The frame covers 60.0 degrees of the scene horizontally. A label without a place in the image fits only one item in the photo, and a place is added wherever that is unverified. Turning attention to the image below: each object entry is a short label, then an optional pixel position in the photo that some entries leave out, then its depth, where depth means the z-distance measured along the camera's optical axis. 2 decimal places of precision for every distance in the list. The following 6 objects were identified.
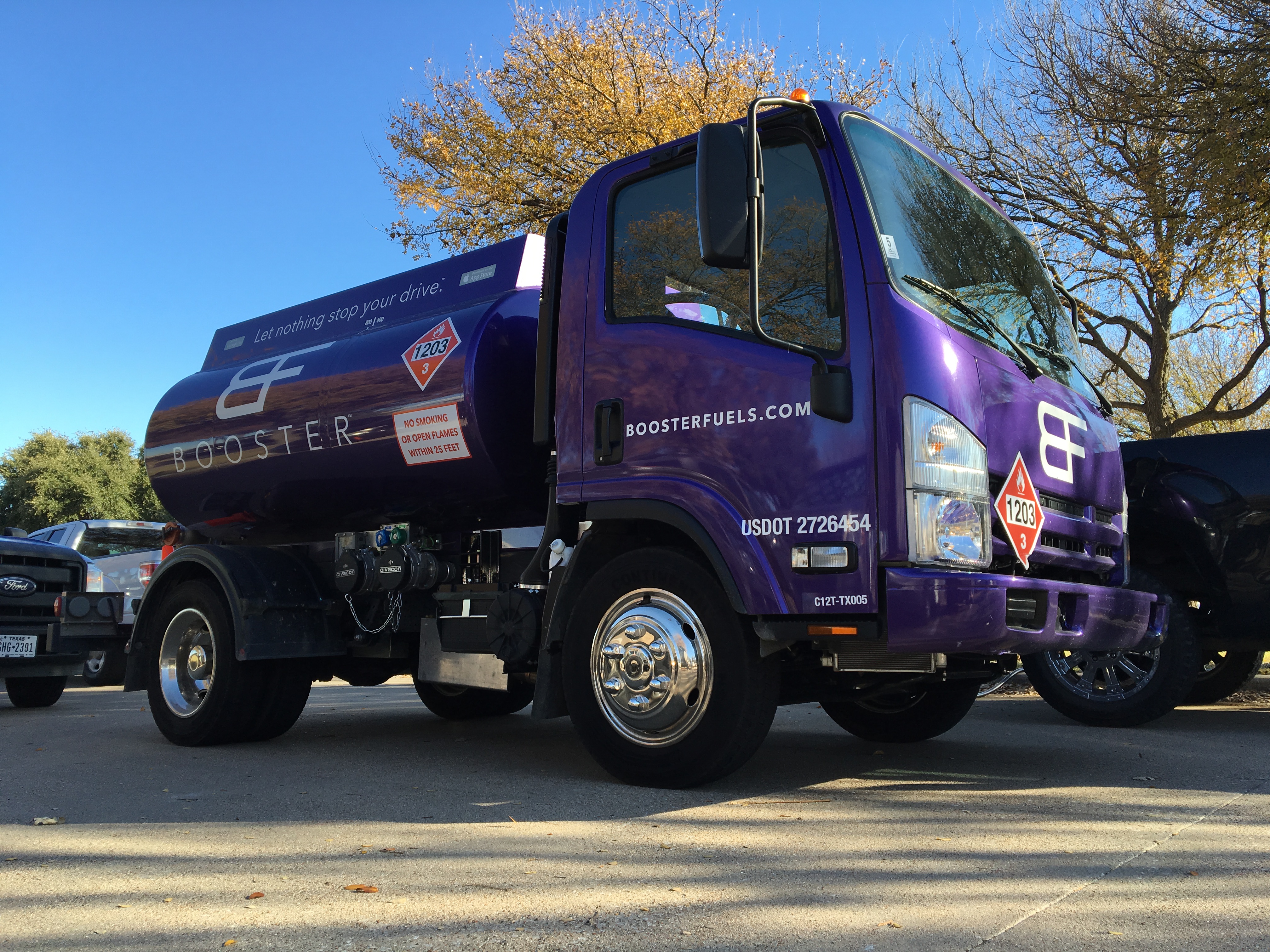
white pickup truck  12.55
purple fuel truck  4.33
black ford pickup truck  9.11
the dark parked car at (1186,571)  6.66
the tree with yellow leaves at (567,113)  16.52
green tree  46.78
